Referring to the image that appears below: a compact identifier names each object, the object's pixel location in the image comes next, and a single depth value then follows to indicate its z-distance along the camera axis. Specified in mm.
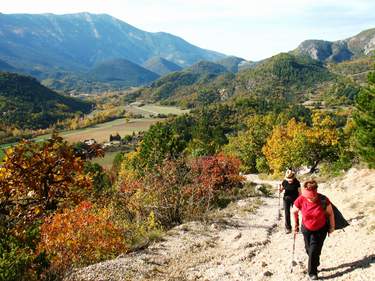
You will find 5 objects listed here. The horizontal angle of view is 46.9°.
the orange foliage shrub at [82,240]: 13805
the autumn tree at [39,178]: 6508
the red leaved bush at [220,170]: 27503
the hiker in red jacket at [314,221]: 9211
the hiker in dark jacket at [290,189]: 14172
